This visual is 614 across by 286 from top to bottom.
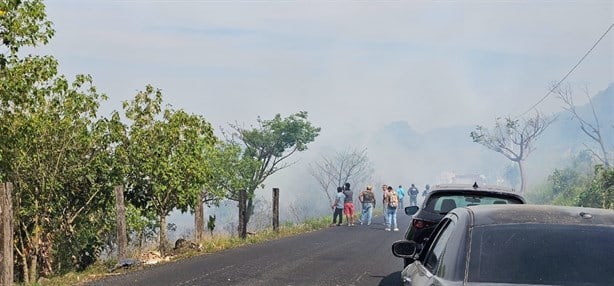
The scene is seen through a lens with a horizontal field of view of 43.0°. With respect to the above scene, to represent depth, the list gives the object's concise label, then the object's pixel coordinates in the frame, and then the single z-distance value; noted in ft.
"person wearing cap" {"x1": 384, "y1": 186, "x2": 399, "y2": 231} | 90.47
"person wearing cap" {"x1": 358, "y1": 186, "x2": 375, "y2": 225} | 99.71
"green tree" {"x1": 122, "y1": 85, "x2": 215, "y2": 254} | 67.51
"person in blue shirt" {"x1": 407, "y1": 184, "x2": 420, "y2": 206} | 153.48
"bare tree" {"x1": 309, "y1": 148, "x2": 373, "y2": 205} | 279.08
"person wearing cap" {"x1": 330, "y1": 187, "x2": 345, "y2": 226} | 103.91
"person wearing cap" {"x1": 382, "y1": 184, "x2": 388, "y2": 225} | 96.75
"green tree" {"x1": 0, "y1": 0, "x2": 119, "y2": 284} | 53.11
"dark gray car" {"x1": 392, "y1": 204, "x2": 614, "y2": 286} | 15.07
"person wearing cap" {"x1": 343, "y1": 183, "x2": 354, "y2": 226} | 102.54
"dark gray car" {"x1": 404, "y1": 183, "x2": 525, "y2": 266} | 37.50
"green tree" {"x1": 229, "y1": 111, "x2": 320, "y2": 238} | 160.45
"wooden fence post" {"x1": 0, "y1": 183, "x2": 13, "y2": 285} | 41.14
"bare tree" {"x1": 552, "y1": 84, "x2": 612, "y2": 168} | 222.44
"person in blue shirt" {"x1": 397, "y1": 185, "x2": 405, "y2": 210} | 141.45
